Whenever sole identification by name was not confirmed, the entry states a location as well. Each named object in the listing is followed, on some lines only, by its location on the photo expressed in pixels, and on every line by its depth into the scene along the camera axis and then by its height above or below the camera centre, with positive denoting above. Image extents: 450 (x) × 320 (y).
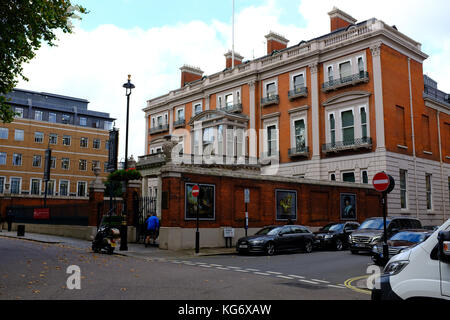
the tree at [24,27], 15.25 +6.91
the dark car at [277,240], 19.14 -1.38
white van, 4.16 -0.64
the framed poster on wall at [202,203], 21.33 +0.37
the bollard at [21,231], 29.70 -1.53
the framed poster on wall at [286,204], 25.90 +0.40
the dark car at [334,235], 22.20 -1.30
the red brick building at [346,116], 32.19 +8.04
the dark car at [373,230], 18.94 -0.88
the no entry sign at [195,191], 19.66 +0.88
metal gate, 24.44 -0.13
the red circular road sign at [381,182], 10.74 +0.74
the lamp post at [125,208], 19.63 +0.08
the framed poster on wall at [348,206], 29.97 +0.34
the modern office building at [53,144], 60.50 +9.82
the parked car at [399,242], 14.75 -1.09
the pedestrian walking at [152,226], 21.85 -0.86
